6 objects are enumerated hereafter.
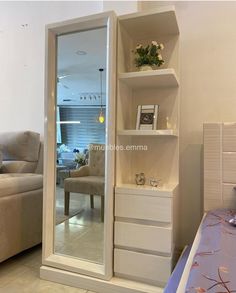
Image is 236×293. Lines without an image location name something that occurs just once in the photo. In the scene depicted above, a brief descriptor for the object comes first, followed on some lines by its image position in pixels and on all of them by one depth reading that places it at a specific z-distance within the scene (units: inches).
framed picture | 73.3
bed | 32.9
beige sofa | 76.4
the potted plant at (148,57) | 71.2
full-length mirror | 70.5
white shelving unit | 63.1
